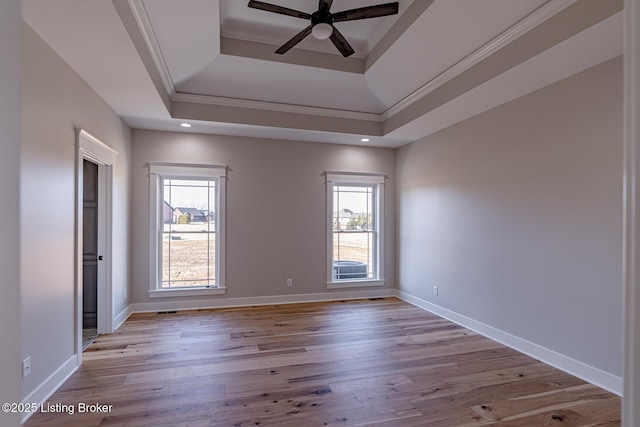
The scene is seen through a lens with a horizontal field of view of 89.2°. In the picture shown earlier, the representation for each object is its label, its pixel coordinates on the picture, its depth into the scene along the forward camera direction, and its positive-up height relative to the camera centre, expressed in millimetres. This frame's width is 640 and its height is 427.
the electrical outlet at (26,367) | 2197 -1062
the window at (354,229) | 5500 -269
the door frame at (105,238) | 3764 -292
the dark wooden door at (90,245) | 3920 -392
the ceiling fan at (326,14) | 2646 +1685
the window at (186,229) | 4758 -243
